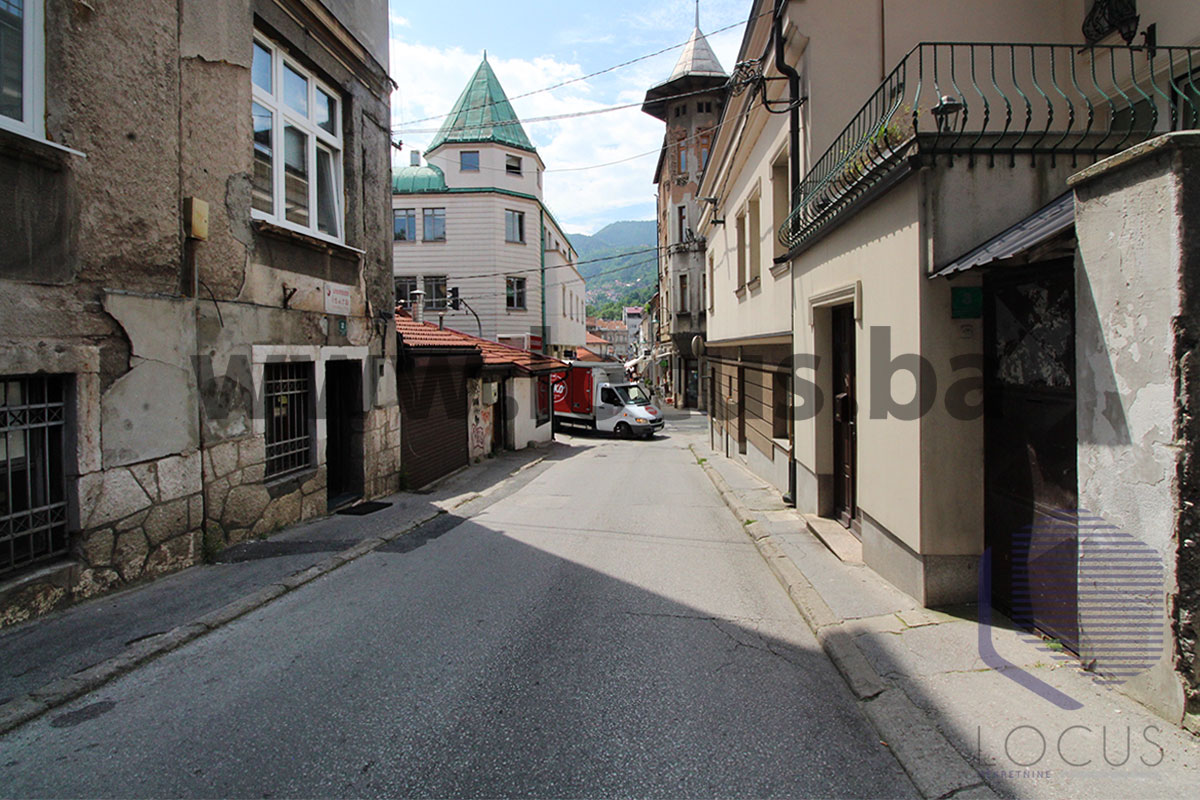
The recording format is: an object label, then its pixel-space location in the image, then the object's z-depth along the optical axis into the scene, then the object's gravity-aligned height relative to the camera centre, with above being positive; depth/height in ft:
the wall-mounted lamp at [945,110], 15.58 +6.47
